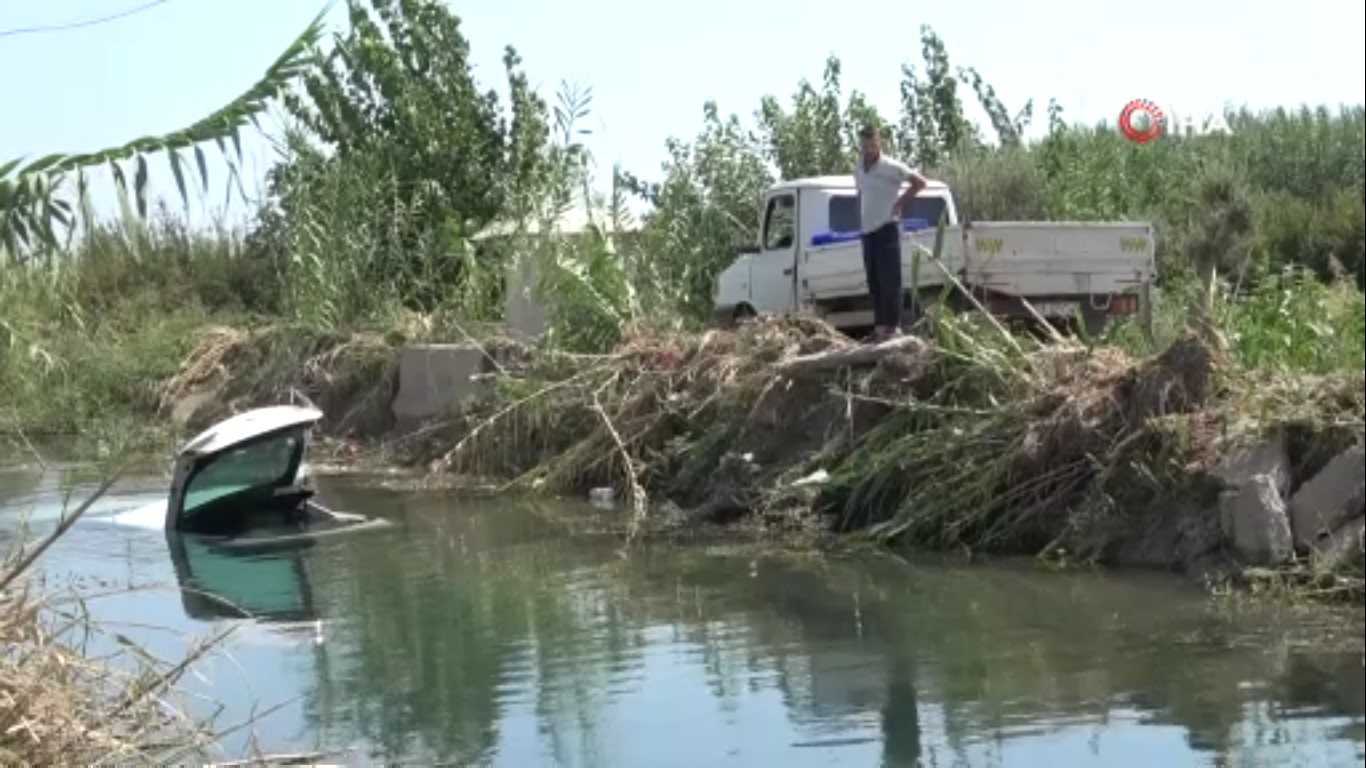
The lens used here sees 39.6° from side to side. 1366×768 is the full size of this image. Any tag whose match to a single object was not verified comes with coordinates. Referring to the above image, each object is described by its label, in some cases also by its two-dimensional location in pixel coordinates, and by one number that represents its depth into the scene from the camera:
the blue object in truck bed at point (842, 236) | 19.19
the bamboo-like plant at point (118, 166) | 6.00
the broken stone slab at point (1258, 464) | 11.59
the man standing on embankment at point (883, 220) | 15.87
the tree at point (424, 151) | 26.77
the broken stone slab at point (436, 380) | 21.81
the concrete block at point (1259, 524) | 11.12
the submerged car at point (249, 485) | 15.56
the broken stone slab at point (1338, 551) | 8.41
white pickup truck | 16.80
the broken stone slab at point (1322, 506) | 10.10
